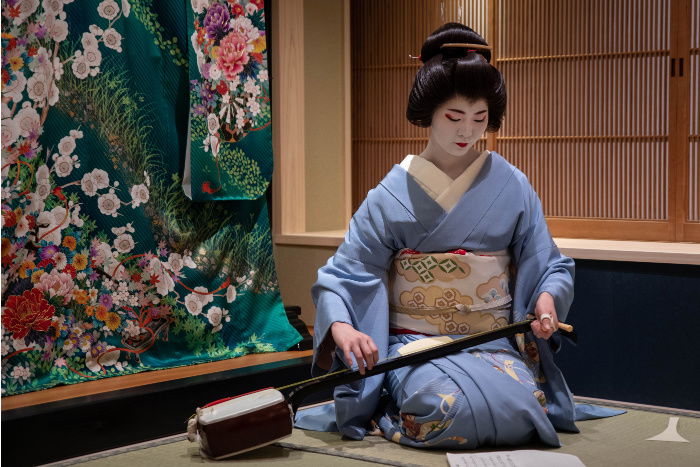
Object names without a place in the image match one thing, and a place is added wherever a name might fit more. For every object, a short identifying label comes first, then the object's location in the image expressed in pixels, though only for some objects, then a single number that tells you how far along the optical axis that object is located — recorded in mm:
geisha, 2803
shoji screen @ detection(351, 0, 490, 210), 5117
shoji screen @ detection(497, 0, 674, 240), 4367
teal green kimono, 3445
